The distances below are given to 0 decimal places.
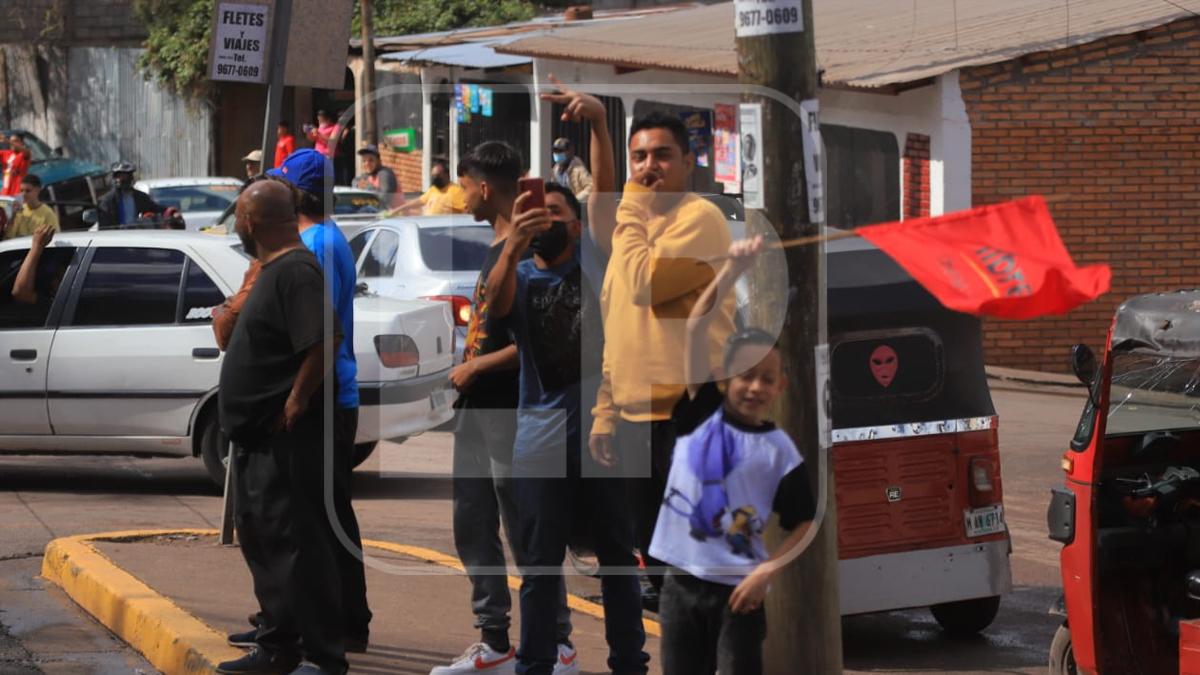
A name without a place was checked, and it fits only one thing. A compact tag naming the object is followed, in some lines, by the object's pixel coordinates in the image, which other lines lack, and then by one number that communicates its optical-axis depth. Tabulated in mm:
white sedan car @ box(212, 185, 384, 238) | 41187
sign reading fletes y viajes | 17719
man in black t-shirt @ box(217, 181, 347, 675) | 12172
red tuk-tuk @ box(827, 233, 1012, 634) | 14992
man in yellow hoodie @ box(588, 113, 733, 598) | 11047
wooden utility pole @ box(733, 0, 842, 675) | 10906
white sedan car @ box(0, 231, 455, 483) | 21125
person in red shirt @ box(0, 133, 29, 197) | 52719
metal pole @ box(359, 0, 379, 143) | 54062
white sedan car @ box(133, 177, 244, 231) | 47687
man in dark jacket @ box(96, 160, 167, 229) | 34687
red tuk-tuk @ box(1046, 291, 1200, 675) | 12141
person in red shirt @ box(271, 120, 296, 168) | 49637
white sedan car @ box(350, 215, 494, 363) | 26562
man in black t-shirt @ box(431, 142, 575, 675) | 12422
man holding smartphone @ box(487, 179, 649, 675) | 11820
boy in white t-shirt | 9680
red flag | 8359
